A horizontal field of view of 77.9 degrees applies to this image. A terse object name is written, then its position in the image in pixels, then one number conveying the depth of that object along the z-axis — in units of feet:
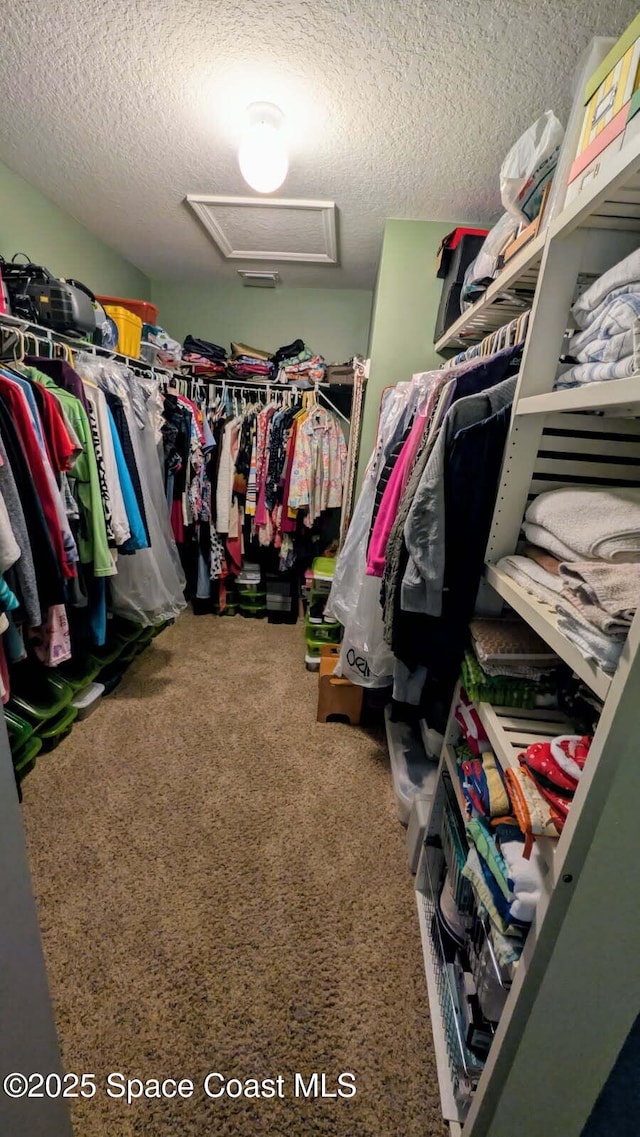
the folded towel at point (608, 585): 1.65
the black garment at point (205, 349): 9.23
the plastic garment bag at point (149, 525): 6.42
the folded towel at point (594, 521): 2.05
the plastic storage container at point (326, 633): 7.91
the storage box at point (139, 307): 7.16
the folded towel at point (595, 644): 1.64
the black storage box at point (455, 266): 5.24
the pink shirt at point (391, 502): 4.11
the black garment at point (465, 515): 3.08
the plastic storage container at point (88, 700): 6.21
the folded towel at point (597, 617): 1.61
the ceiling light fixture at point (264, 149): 4.41
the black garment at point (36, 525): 4.09
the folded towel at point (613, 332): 2.01
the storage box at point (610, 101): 1.96
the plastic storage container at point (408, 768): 4.82
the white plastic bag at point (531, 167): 2.77
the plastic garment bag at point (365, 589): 4.94
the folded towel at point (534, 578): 2.29
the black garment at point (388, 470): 4.65
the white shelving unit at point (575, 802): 1.69
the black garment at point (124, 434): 5.94
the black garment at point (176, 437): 7.90
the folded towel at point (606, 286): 2.05
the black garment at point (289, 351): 9.43
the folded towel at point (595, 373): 1.97
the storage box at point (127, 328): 6.83
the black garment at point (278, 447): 8.77
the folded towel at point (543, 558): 2.52
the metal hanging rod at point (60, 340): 4.74
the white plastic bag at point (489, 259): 3.65
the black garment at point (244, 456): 9.09
